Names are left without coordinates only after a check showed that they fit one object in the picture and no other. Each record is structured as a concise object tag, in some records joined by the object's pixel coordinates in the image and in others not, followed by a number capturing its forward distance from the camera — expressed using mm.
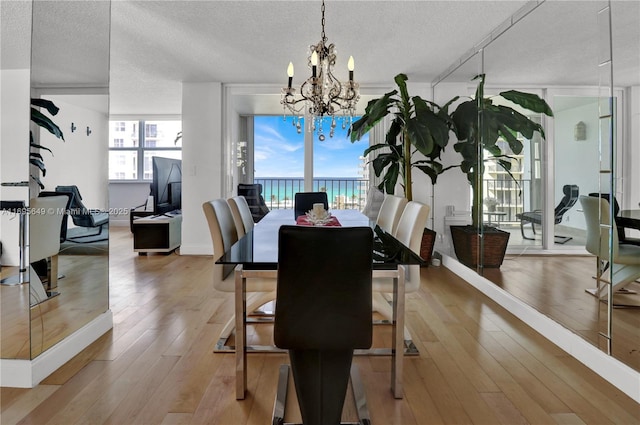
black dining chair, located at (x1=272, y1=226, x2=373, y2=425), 1303
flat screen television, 5242
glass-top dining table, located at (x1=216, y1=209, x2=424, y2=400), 1676
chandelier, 2803
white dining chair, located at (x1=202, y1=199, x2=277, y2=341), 2230
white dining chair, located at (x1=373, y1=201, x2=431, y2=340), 2232
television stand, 5359
